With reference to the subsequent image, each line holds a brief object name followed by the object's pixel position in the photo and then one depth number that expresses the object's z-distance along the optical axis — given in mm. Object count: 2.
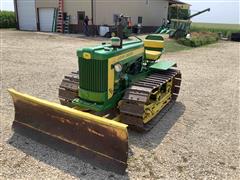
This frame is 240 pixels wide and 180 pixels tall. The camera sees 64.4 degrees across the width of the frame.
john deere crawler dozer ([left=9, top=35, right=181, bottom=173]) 2701
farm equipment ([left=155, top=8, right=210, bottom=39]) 15672
